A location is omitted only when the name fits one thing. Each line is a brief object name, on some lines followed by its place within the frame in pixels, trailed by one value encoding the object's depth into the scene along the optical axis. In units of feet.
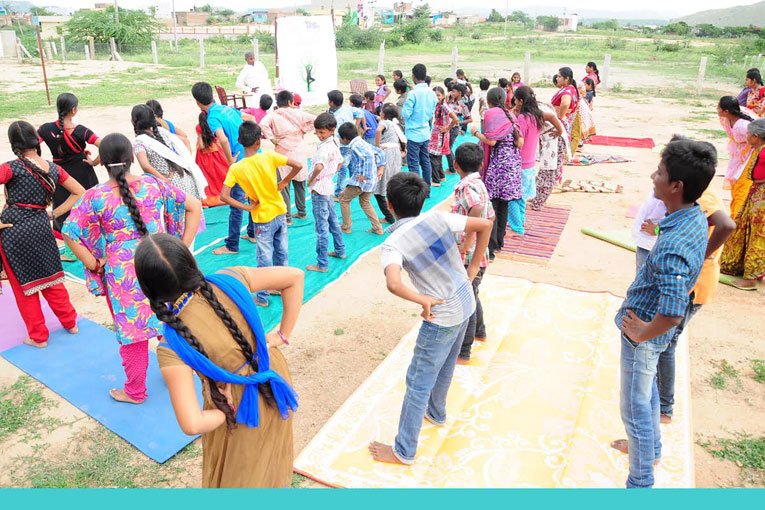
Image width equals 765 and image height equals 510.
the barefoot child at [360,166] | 18.84
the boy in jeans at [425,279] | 8.16
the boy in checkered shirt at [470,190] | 11.49
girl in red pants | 12.05
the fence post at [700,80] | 64.51
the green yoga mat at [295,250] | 17.24
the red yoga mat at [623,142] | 38.40
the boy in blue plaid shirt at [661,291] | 7.18
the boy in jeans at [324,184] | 16.78
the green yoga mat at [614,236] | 20.55
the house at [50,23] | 133.48
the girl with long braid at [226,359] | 5.32
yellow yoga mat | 9.45
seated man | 32.73
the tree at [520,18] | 266.28
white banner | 40.63
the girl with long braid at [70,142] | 15.25
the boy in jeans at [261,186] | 14.28
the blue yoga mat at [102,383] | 10.59
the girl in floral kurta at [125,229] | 9.93
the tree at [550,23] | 242.58
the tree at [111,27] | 105.81
